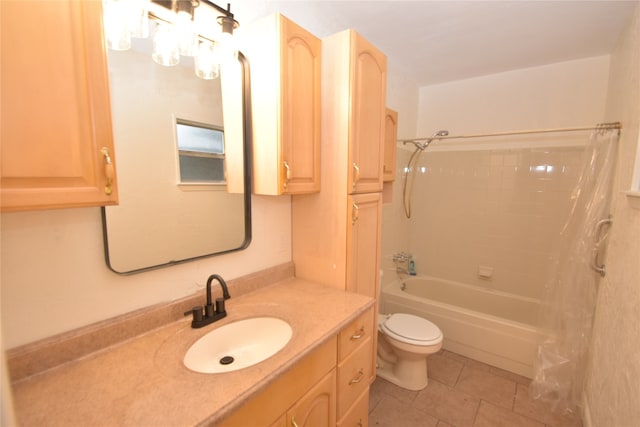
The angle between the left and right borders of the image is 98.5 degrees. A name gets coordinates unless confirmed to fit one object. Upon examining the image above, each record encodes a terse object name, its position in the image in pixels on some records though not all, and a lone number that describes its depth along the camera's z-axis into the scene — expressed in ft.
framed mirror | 3.17
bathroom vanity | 2.25
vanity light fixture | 2.88
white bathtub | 6.96
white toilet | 6.13
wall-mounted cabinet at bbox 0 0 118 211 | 1.86
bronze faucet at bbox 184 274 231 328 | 3.52
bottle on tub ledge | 10.03
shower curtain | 5.77
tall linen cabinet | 4.39
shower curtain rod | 5.66
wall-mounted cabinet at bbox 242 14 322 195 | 3.82
